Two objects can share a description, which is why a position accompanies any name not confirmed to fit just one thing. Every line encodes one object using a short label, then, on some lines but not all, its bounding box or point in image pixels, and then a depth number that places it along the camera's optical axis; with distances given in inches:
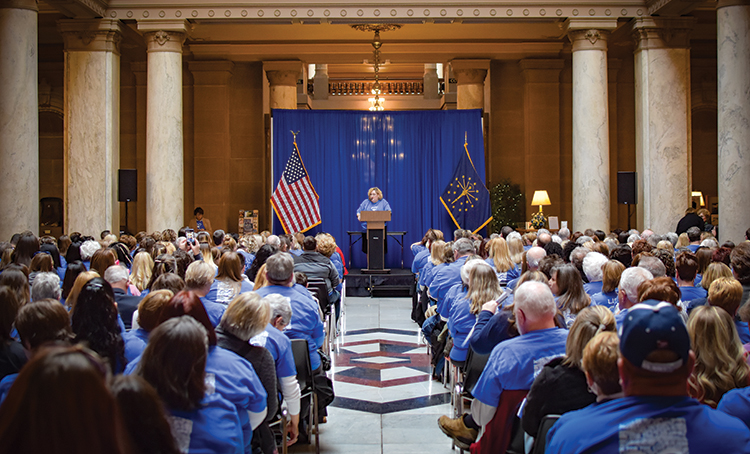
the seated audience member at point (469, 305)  177.5
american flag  567.2
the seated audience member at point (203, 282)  165.2
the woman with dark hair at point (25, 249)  253.1
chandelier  566.9
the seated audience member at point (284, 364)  133.4
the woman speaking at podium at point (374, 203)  484.4
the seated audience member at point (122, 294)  166.6
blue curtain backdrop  600.7
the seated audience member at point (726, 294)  136.9
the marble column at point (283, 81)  658.2
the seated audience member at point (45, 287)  152.9
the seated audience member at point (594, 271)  201.3
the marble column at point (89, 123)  478.6
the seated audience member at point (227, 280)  198.2
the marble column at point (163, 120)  483.8
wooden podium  466.0
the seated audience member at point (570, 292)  156.3
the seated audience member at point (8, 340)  112.3
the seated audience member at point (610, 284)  181.2
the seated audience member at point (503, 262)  259.6
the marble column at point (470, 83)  652.1
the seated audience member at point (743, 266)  179.9
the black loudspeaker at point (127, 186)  494.3
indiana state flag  580.1
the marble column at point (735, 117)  412.2
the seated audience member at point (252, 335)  119.3
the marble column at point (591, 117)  487.5
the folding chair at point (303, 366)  158.6
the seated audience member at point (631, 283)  153.2
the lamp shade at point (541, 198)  584.7
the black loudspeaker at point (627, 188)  502.6
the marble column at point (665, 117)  484.4
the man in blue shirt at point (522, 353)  116.2
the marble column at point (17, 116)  402.0
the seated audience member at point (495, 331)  136.9
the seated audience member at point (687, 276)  180.1
